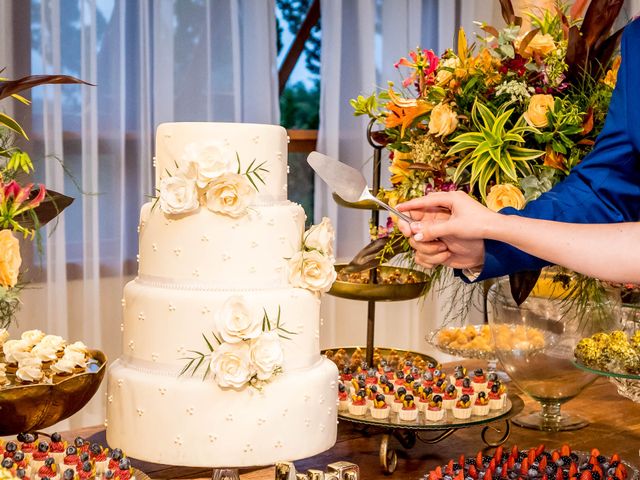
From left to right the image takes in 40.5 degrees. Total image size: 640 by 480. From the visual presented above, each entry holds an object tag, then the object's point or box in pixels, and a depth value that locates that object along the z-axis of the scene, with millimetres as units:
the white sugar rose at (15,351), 1640
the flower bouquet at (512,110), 1591
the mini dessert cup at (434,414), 1664
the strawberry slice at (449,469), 1354
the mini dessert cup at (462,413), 1691
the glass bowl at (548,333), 1720
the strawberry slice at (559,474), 1351
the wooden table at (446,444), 1593
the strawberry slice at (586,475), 1340
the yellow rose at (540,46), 1628
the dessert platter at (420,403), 1645
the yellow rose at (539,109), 1579
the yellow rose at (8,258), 1215
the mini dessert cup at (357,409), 1689
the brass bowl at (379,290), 1954
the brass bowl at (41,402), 1448
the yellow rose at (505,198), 1561
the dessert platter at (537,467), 1359
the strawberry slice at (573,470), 1361
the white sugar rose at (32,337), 1709
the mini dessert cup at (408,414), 1667
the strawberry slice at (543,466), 1380
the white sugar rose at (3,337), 1649
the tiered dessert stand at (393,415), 1615
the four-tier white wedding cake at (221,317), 1321
